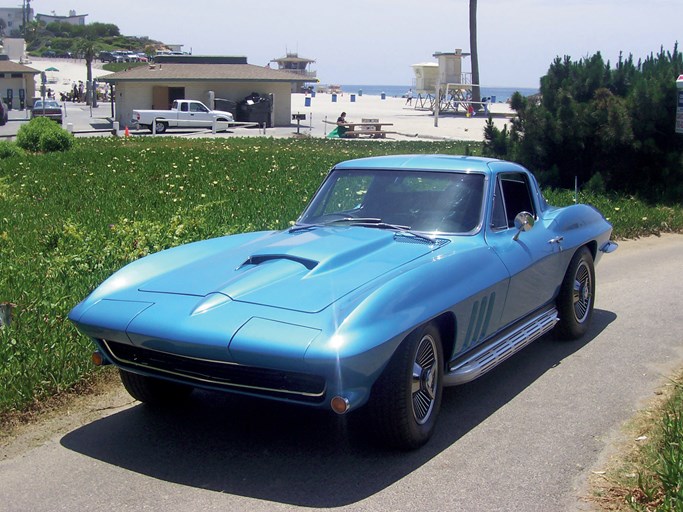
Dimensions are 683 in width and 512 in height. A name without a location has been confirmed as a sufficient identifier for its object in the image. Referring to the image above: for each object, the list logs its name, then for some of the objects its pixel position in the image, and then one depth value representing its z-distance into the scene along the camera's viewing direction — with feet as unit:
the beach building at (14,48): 313.73
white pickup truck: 125.59
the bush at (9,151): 62.64
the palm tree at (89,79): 225.80
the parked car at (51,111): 141.18
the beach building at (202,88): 147.23
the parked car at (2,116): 131.76
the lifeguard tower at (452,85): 196.75
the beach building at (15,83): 213.87
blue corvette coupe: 13.60
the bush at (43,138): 67.56
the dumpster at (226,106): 147.23
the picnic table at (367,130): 115.65
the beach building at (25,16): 608.43
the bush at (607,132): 49.14
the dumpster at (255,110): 144.25
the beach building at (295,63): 442.09
